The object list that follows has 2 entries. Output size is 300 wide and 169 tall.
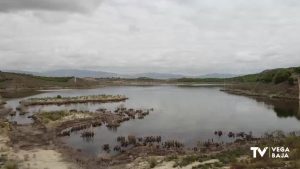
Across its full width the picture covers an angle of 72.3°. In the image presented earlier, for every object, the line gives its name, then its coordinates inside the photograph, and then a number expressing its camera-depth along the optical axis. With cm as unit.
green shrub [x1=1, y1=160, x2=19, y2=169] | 1458
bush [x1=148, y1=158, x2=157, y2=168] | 1560
